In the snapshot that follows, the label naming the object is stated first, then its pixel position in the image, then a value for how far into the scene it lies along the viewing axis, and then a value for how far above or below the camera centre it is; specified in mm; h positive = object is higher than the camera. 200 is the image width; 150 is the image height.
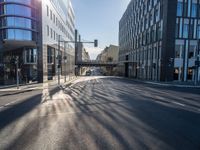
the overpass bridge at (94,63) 77000 +1842
